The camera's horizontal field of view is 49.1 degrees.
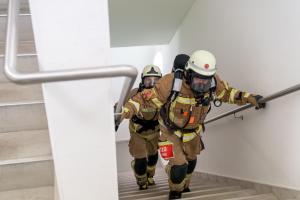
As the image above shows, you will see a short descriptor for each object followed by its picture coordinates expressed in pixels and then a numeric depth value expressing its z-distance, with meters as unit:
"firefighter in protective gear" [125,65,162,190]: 3.86
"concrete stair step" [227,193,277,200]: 2.71
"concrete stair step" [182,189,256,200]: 2.94
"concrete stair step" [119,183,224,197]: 3.92
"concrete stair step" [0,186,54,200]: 1.70
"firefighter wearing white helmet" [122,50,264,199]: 2.70
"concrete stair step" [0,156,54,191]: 1.71
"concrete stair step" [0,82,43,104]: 2.13
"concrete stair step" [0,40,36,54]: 2.44
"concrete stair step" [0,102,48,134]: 2.00
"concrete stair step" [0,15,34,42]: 2.55
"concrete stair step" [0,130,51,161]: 1.79
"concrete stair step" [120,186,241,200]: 3.37
